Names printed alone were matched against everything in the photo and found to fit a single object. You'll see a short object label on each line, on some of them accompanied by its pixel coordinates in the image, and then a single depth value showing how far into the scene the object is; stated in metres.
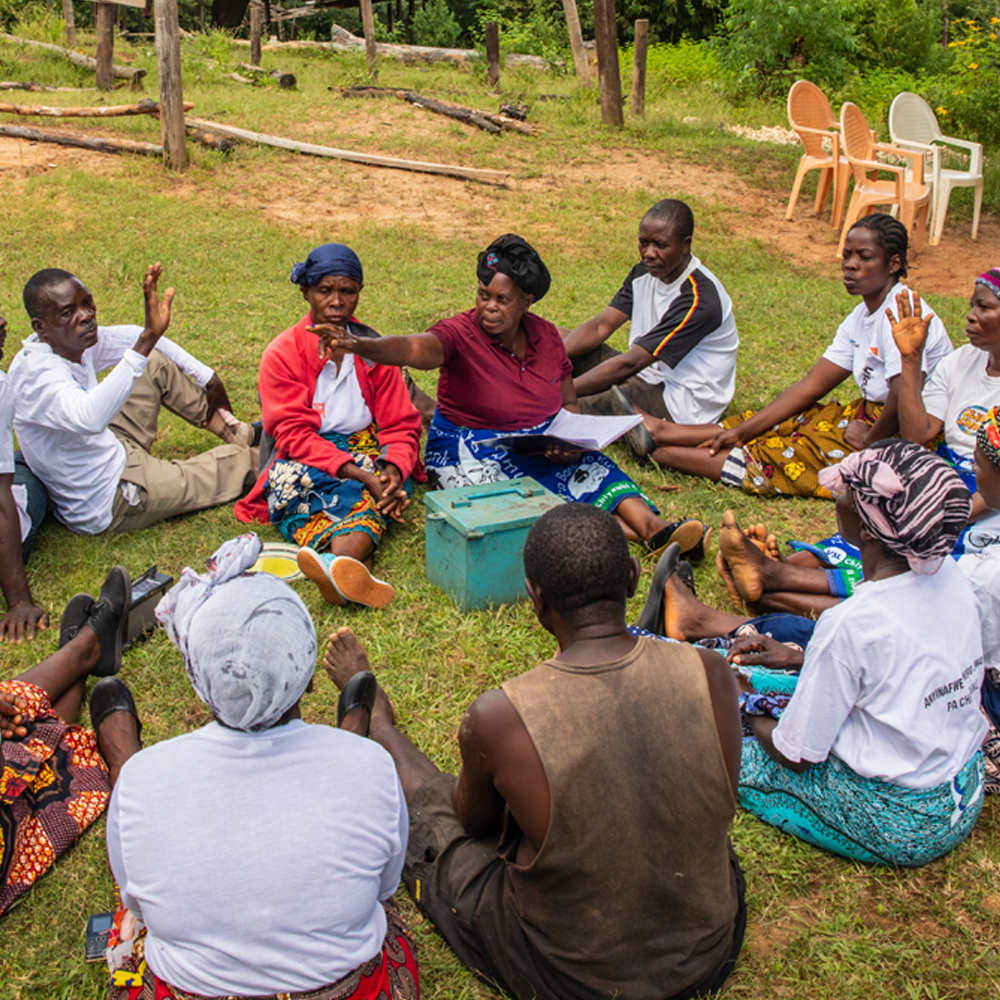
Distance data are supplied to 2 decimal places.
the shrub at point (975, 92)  13.01
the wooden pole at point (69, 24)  18.56
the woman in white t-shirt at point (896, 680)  2.38
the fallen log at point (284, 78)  15.45
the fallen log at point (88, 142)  11.22
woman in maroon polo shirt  4.40
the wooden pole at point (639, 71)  14.48
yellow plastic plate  4.32
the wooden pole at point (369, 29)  17.31
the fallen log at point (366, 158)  11.84
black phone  2.37
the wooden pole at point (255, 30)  17.92
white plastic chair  10.23
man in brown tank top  1.96
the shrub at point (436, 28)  25.33
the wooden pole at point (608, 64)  13.25
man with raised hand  4.18
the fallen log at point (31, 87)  14.38
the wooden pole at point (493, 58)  16.61
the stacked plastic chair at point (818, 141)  10.86
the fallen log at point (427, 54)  20.08
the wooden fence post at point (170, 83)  10.38
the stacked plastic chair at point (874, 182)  9.73
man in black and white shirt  5.41
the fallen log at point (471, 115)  13.70
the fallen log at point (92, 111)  12.23
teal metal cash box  3.91
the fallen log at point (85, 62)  15.35
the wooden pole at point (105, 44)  14.03
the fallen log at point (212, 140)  11.50
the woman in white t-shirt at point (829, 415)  4.71
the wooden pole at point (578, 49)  16.64
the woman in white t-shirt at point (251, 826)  1.75
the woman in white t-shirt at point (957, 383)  3.93
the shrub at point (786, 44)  17.12
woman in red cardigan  4.38
